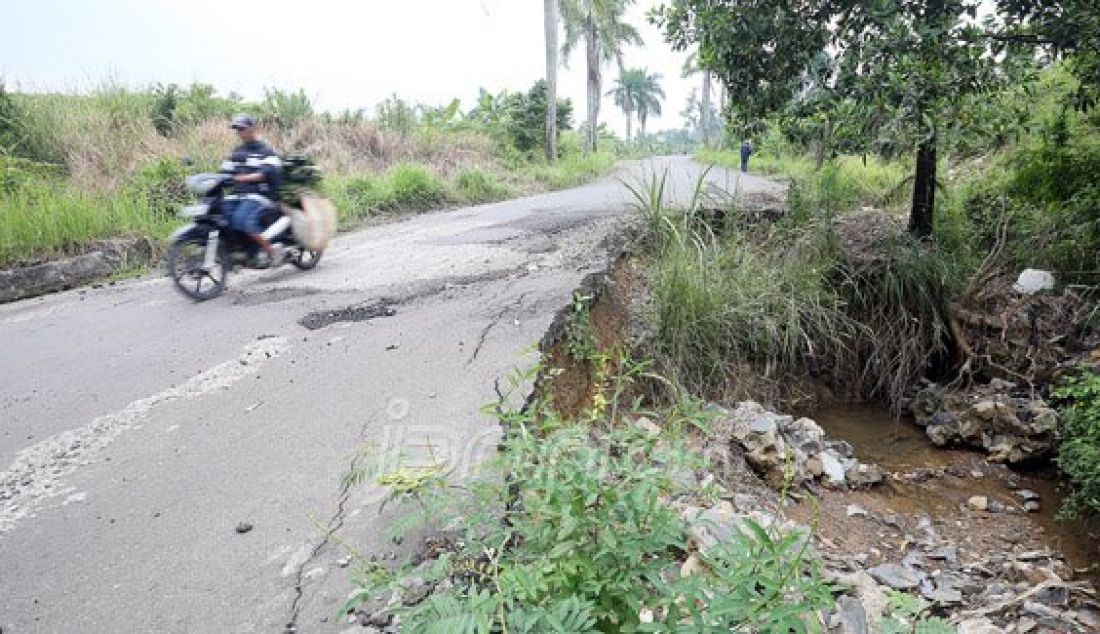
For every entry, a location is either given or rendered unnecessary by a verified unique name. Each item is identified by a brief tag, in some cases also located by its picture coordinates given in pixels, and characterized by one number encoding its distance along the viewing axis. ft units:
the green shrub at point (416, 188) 36.24
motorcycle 18.84
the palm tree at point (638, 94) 214.69
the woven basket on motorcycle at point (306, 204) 20.68
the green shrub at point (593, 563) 4.45
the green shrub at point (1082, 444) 12.94
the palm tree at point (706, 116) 111.75
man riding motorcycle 19.45
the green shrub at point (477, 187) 40.50
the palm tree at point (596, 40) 81.76
